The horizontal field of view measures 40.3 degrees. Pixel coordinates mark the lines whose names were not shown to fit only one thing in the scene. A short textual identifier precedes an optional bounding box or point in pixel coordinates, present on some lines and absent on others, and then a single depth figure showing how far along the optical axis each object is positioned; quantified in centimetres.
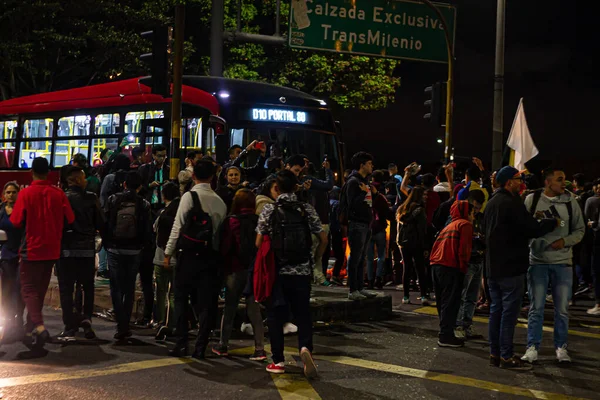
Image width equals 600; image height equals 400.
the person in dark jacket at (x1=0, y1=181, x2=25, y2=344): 842
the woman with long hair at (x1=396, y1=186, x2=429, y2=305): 1155
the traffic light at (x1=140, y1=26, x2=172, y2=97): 1105
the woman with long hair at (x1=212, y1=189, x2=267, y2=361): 762
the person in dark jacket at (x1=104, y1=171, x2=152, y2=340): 848
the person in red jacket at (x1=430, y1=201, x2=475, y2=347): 853
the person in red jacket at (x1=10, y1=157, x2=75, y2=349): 796
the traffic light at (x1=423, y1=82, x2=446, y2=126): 1648
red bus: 1478
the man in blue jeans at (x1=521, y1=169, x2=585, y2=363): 774
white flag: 1570
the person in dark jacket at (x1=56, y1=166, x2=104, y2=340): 848
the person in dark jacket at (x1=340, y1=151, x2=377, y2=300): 1016
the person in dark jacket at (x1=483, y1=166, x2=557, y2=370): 737
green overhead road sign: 1711
